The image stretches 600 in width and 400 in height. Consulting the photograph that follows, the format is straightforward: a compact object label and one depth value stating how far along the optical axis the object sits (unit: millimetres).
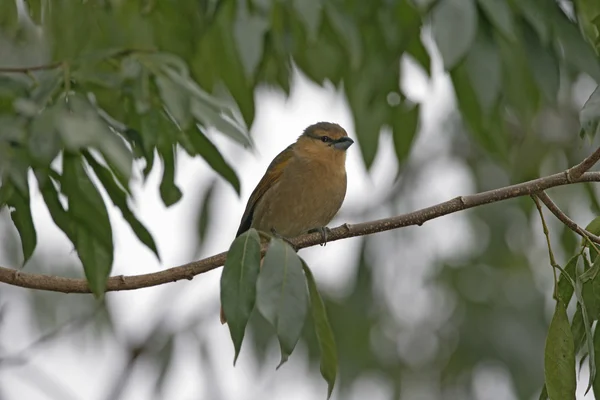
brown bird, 10547
